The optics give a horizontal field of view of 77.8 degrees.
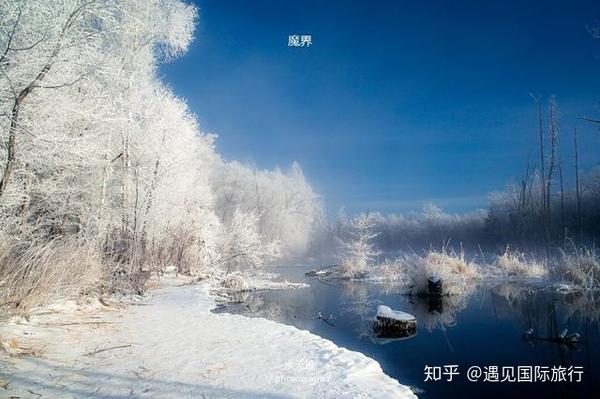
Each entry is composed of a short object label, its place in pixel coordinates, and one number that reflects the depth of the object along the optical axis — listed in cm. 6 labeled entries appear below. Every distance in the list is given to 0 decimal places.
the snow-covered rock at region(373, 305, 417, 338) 827
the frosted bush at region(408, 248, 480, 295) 1453
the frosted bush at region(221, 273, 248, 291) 1607
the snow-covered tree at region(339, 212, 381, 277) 2394
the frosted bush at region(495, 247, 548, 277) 2019
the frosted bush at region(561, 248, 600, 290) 1453
